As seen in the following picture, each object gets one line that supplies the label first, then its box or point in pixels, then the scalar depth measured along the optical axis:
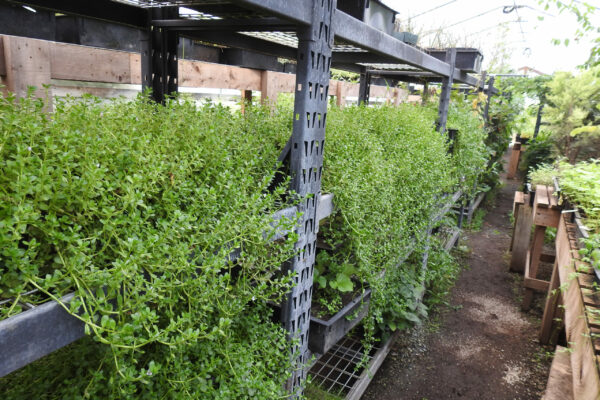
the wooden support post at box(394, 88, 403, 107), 6.43
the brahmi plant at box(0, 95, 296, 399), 0.81
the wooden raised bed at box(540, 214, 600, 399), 1.51
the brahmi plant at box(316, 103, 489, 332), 1.99
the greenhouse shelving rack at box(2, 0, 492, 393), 1.48
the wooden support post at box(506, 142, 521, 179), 10.42
